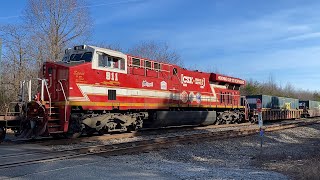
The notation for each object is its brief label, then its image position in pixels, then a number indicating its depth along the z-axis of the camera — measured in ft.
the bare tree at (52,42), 107.55
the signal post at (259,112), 42.72
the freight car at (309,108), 144.97
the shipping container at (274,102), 105.97
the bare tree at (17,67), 103.30
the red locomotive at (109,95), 45.75
